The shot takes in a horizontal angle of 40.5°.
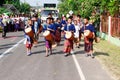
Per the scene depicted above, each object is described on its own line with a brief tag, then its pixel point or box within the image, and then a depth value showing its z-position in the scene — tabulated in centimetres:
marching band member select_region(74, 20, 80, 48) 864
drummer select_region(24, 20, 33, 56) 728
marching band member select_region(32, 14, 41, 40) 955
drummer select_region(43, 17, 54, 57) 716
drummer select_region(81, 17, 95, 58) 688
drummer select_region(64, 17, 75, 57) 713
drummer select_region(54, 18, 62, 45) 921
